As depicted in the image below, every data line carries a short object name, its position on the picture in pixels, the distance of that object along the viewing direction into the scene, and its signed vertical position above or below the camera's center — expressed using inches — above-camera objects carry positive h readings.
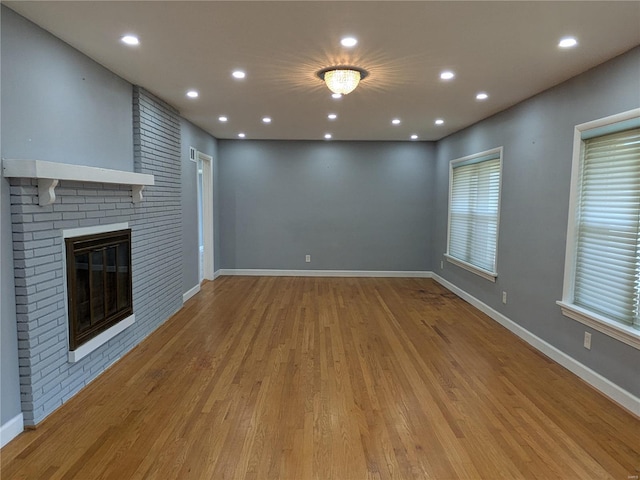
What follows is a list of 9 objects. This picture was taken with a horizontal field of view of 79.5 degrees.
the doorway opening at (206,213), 271.7 -6.5
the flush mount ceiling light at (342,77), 126.0 +42.4
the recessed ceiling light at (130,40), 106.0 +45.5
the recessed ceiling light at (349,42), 105.1 +45.7
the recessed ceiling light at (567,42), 103.0 +45.8
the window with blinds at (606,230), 111.3 -5.8
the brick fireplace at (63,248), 95.0 -14.6
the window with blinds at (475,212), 197.2 -1.5
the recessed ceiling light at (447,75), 131.4 +46.5
